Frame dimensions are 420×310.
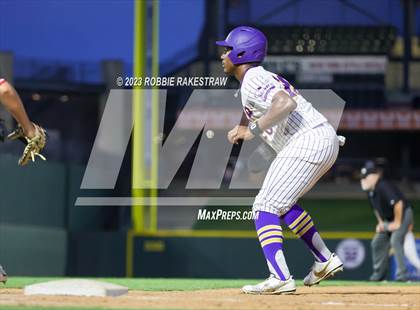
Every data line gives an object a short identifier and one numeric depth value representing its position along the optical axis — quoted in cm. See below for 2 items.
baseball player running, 1232
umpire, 2406
